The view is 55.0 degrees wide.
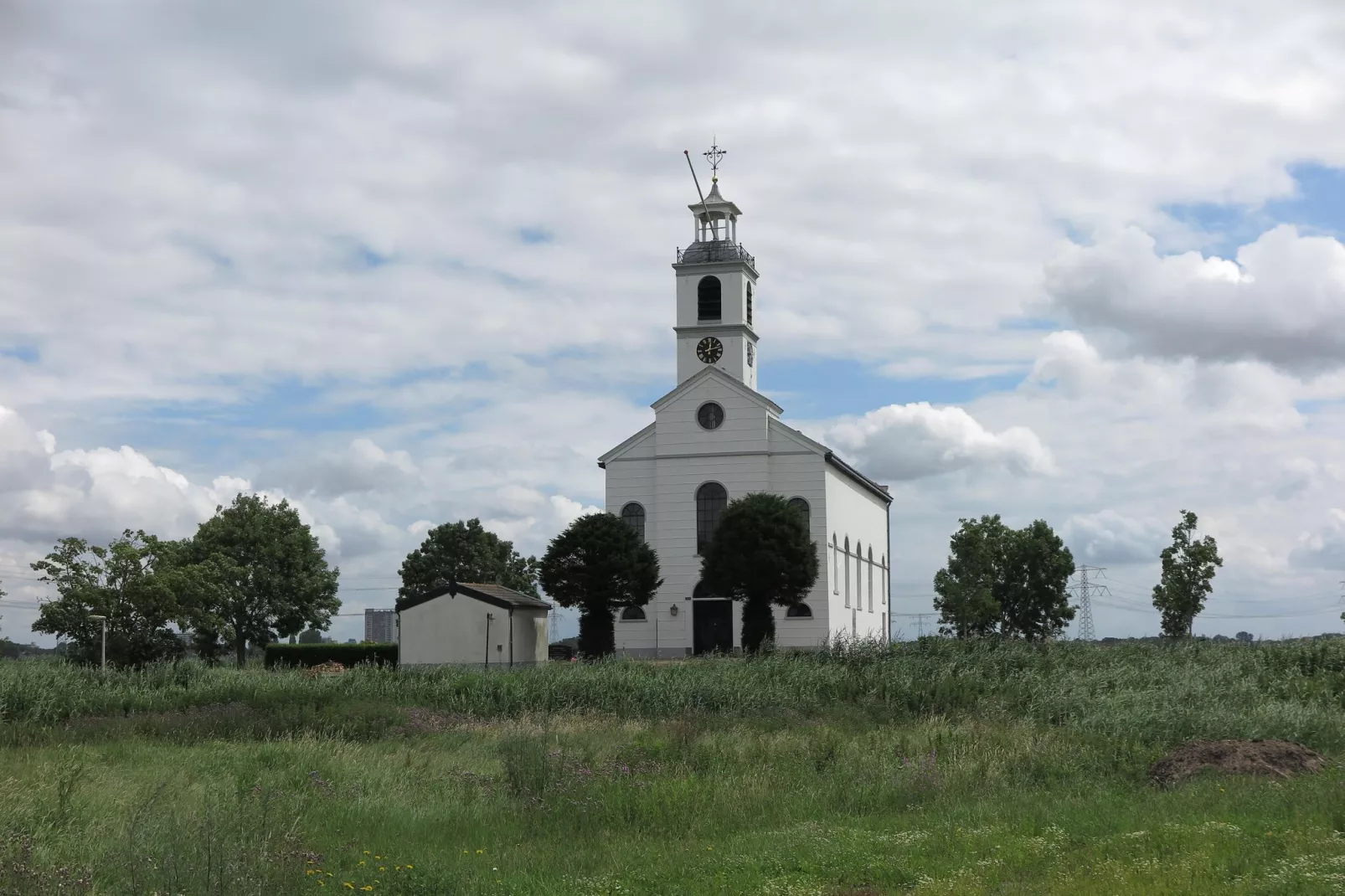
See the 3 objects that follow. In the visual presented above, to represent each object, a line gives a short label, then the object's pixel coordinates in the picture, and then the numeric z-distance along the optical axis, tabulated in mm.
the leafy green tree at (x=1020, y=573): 76812
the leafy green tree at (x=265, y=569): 66500
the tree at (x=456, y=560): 81875
